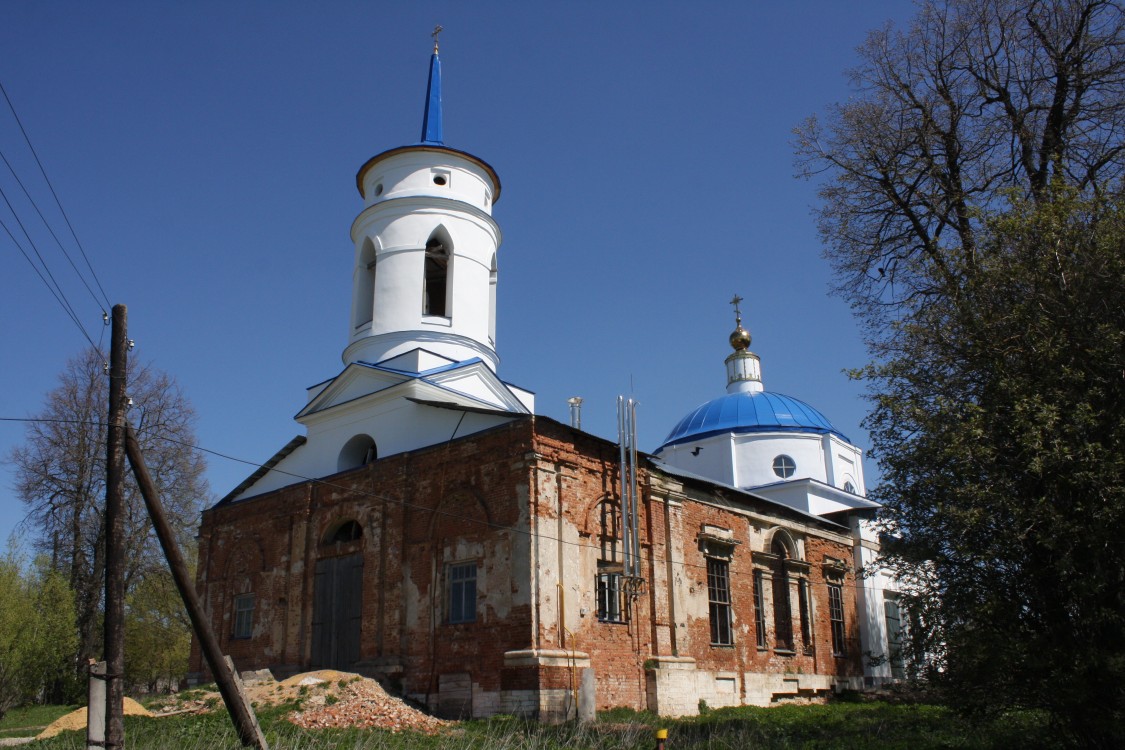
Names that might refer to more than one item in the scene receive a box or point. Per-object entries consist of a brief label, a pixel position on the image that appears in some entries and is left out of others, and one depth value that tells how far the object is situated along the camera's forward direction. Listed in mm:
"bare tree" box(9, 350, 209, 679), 28797
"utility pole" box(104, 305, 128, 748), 9922
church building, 16359
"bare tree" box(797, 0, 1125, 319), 15406
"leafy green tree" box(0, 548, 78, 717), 20281
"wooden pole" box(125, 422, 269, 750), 10375
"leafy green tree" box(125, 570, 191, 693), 32562
